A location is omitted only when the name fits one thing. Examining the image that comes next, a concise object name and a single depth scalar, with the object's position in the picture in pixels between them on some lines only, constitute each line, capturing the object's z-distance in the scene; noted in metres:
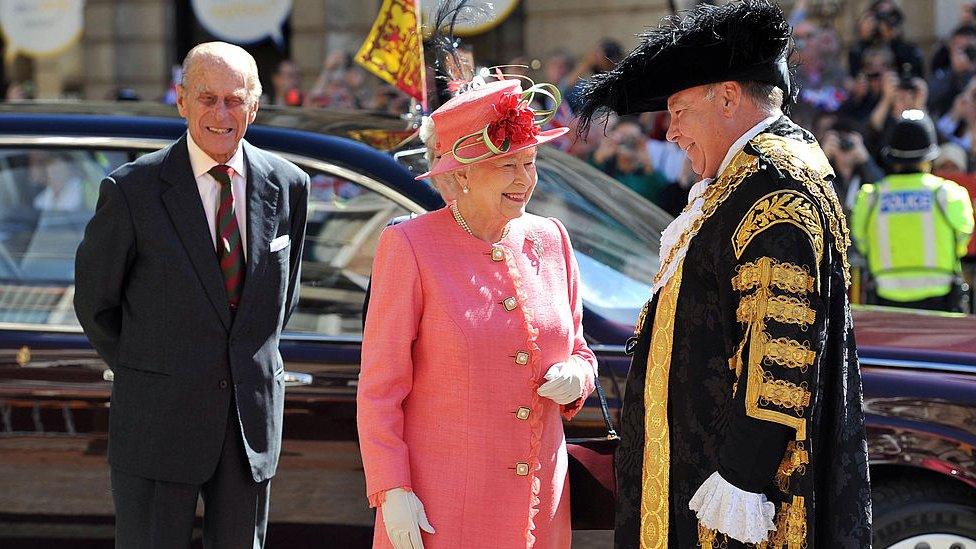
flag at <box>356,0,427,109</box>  9.05
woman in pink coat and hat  5.93
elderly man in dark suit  6.92
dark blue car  7.88
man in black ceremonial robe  5.21
